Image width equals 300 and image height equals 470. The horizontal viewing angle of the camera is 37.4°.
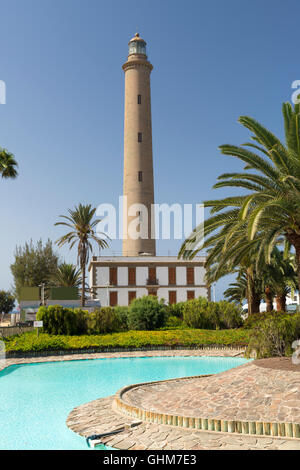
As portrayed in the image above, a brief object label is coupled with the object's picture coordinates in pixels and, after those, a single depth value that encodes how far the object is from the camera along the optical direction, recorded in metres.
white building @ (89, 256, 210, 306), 45.59
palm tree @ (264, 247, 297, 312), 27.49
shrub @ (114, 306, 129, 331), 26.62
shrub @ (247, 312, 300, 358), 11.35
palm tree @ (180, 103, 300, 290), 11.12
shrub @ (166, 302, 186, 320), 32.50
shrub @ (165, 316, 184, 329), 28.80
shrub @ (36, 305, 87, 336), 23.50
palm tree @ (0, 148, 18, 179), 25.30
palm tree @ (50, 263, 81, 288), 44.25
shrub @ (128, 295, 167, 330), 26.94
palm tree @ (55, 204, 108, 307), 34.84
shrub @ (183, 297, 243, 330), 27.11
